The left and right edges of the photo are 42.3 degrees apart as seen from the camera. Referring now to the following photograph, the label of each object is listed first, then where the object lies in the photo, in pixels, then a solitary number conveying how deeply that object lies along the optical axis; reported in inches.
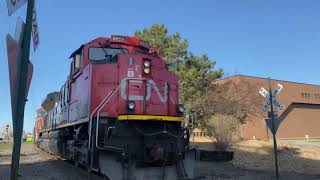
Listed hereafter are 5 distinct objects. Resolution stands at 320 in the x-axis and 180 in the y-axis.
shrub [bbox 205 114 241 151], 938.4
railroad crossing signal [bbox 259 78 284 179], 535.7
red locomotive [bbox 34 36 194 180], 385.4
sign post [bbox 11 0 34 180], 198.2
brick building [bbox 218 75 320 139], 2325.3
